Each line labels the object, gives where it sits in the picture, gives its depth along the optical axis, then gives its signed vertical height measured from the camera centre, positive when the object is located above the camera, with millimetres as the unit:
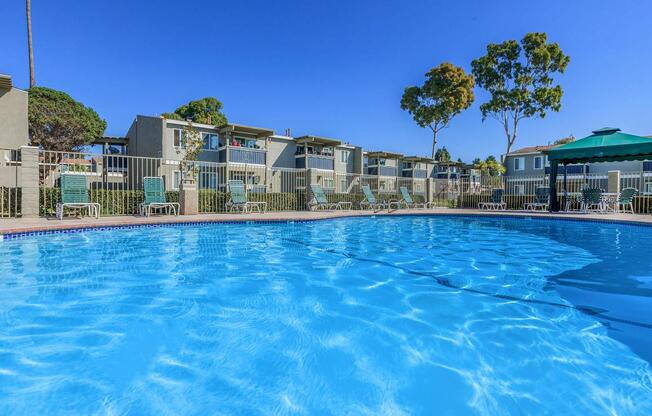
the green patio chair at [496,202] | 16855 -113
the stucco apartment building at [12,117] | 16234 +3976
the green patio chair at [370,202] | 16078 -69
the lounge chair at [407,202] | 17141 -85
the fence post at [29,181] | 9492 +568
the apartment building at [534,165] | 29178 +2878
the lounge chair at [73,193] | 9393 +237
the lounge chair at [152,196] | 10805 +179
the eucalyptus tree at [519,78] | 23562 +8255
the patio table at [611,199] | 13500 -6
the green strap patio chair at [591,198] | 12984 +34
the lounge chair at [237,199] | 12617 +81
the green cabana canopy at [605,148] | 10805 +1603
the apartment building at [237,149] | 21656 +3498
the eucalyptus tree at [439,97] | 27297 +8023
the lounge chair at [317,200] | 14891 +33
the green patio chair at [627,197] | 12898 +66
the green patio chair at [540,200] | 14897 -29
